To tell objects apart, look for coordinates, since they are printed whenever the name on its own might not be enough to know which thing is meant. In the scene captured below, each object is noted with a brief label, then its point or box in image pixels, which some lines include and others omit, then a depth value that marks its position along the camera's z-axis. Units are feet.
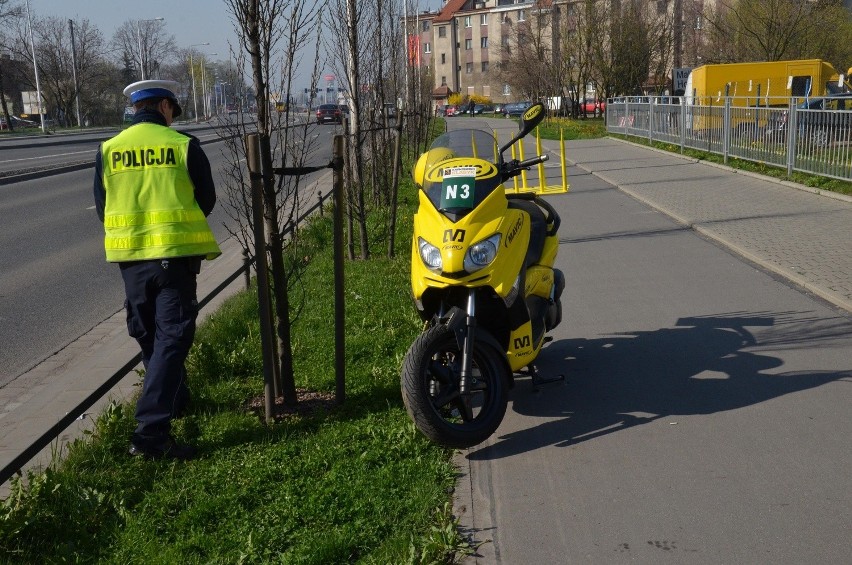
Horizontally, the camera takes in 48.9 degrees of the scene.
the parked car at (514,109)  237.00
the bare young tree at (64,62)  257.96
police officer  15.08
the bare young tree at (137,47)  279.08
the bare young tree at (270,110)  16.84
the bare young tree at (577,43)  150.10
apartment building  362.74
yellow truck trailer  96.07
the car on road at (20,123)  257.67
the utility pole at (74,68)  225.15
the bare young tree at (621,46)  144.46
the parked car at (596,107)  182.19
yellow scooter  15.14
